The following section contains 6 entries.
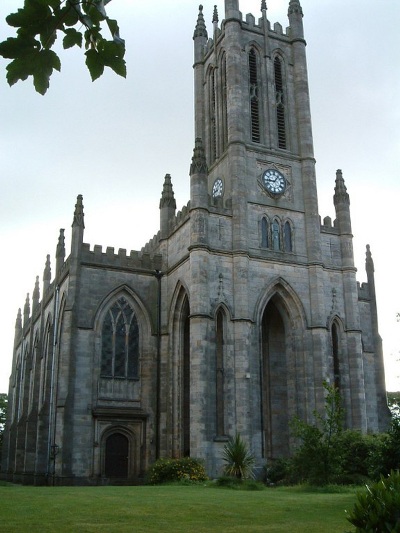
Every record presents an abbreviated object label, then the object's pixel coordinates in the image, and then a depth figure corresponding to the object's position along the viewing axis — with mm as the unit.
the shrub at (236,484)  24575
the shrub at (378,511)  7324
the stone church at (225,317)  32281
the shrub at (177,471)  28250
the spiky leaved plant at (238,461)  28328
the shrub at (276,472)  30147
